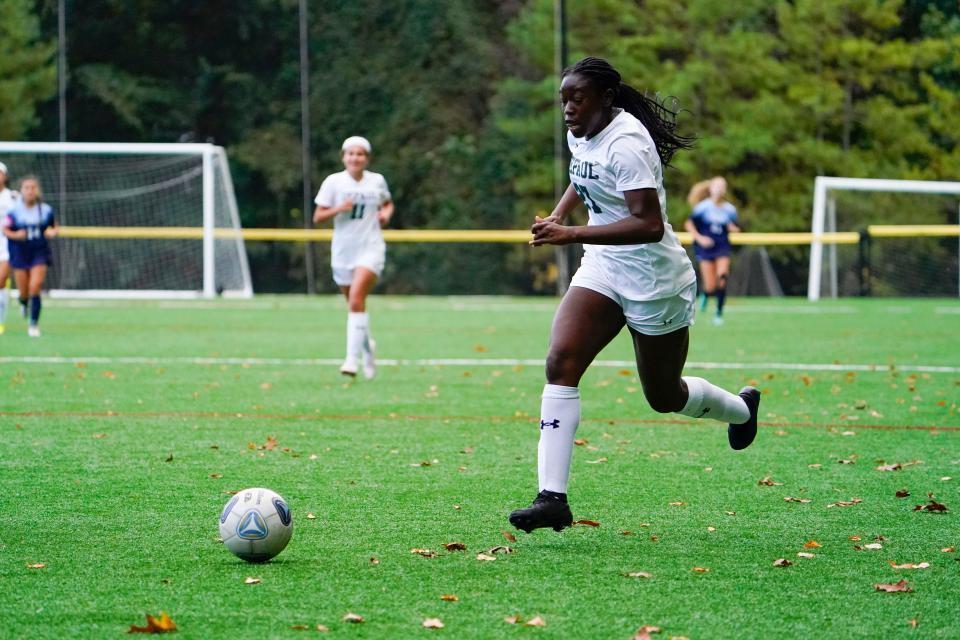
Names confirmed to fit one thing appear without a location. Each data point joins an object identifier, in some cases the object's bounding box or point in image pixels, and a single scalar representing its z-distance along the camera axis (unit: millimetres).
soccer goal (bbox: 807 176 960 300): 60906
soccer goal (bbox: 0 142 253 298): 60625
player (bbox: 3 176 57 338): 35312
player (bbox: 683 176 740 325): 41687
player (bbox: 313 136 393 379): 25078
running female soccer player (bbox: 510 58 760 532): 10930
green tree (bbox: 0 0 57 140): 78750
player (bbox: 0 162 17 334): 35875
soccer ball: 9961
